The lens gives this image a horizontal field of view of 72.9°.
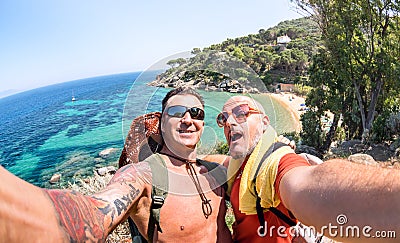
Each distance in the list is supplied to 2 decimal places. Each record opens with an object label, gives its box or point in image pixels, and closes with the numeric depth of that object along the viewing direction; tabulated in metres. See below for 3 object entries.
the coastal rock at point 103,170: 16.30
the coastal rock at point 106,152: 24.42
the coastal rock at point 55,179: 18.19
